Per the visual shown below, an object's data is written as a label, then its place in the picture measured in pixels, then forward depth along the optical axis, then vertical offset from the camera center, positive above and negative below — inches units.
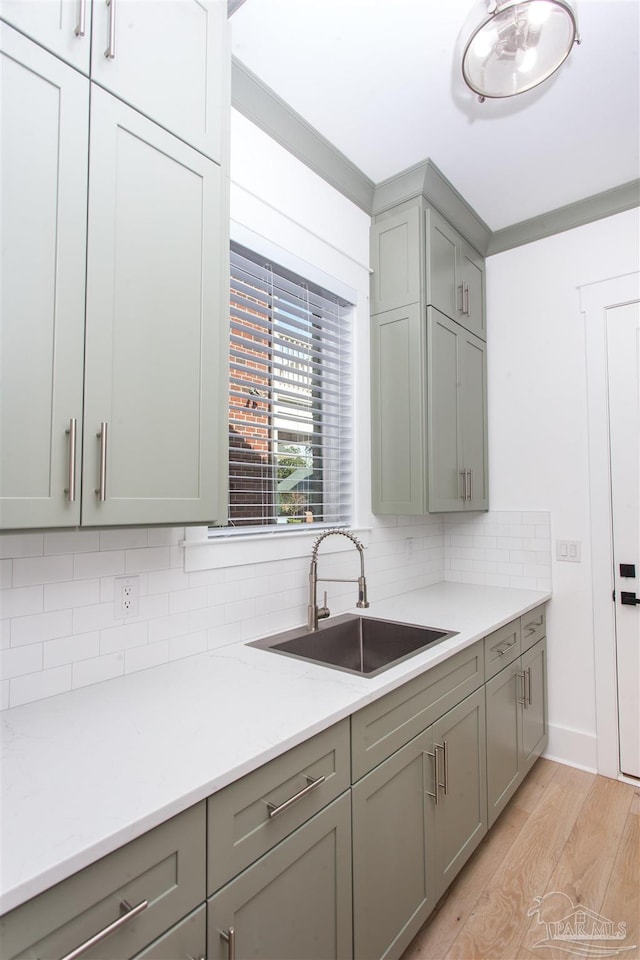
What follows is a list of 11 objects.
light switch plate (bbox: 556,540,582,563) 106.7 -10.5
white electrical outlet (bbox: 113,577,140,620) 58.4 -11.0
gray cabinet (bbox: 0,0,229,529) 39.6 +19.6
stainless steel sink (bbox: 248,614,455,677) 76.5 -22.1
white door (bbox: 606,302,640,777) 99.3 -1.4
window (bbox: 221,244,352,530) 79.0 +17.8
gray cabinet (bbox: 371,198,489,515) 96.7 +27.3
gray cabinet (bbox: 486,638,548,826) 81.7 -39.9
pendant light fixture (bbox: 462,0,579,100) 60.1 +56.8
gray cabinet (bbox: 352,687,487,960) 52.6 -39.1
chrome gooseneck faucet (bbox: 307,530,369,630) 79.0 -14.9
